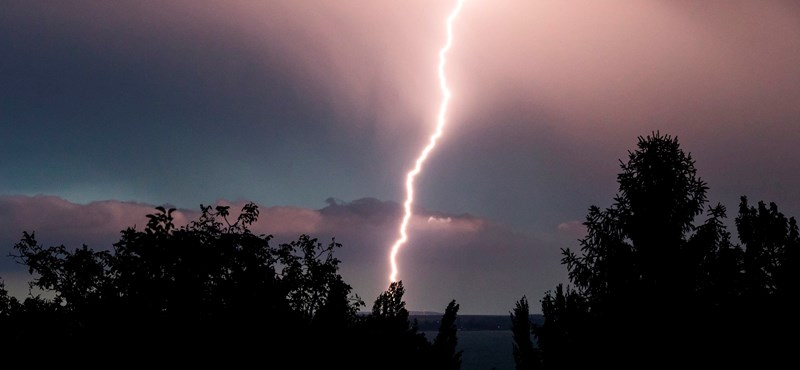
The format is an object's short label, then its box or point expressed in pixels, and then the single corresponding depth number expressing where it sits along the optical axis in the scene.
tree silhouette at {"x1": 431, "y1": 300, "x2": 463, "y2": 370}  36.66
